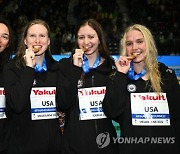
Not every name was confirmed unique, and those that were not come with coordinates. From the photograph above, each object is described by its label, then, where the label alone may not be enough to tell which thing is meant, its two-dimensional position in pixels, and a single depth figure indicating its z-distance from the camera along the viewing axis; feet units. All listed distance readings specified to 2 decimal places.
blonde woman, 11.27
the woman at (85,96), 11.46
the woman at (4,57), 11.76
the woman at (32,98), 10.94
